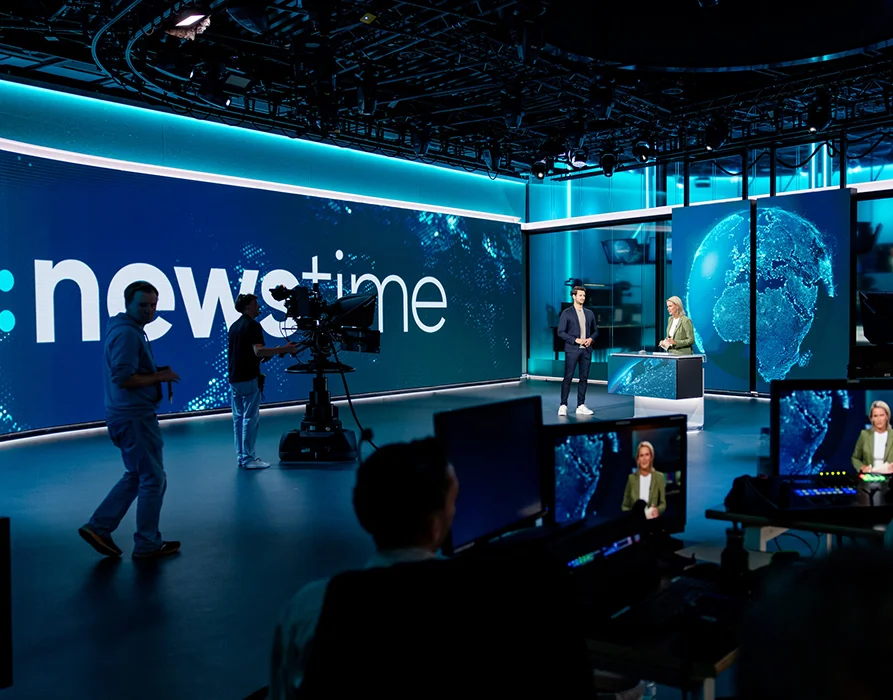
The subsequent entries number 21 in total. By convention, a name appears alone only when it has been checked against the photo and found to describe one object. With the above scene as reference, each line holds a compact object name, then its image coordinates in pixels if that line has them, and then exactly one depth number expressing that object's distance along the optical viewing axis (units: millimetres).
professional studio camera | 7406
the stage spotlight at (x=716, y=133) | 10633
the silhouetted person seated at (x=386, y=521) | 1517
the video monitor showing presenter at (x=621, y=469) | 2516
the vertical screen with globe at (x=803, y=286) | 11312
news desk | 9234
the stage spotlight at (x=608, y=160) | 12295
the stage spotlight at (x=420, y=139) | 10953
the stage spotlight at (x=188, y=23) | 6414
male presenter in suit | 10508
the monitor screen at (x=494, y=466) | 2254
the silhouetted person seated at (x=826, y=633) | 624
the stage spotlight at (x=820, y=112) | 9547
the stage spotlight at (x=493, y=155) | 12250
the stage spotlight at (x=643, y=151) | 11812
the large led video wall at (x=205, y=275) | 8758
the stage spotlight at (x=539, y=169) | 12695
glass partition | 14047
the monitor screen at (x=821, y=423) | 3090
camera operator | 6871
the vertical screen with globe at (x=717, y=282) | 12234
